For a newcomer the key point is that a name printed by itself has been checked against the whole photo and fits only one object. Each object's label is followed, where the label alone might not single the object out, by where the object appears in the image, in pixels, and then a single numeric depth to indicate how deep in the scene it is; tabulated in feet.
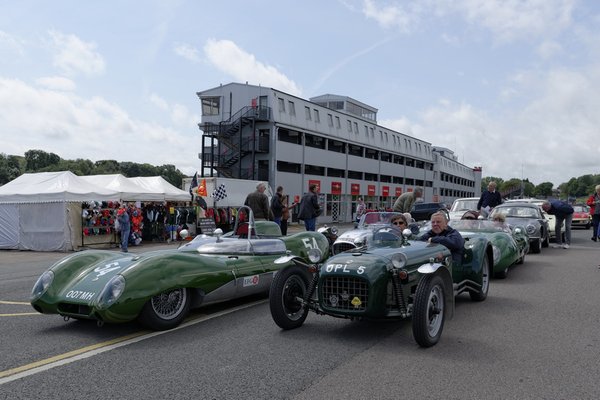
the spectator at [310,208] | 42.47
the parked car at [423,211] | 62.95
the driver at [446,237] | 22.15
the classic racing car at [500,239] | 29.00
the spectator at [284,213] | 43.60
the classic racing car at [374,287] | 16.10
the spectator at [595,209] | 49.90
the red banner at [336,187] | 150.18
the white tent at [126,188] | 63.72
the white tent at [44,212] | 53.78
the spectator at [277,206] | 43.27
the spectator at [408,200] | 41.64
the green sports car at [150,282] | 16.70
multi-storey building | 126.82
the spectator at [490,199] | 47.96
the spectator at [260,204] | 39.75
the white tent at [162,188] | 70.13
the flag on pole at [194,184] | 75.00
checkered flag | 79.51
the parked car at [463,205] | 55.90
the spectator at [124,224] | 50.67
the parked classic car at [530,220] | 44.01
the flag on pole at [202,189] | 78.92
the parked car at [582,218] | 83.35
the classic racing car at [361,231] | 31.71
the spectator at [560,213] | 46.93
